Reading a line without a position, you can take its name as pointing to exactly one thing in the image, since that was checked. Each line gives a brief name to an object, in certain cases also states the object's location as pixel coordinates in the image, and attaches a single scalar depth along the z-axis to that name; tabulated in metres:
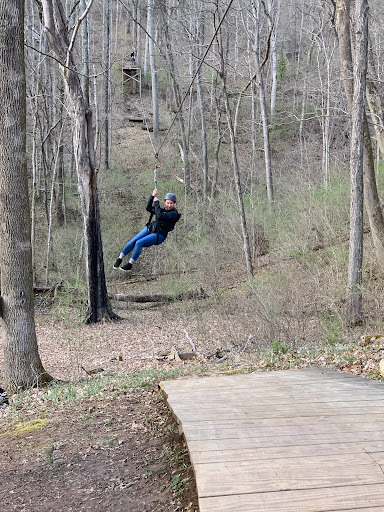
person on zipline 11.58
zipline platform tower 37.52
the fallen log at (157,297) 15.52
